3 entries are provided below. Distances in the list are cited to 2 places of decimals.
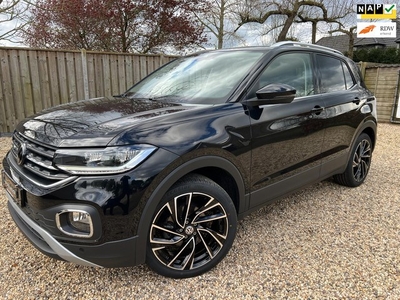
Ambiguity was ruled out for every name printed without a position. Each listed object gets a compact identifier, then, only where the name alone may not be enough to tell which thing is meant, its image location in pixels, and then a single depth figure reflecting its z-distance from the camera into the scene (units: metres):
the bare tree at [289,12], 15.48
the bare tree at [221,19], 16.36
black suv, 1.77
